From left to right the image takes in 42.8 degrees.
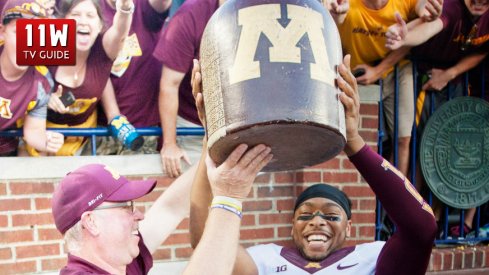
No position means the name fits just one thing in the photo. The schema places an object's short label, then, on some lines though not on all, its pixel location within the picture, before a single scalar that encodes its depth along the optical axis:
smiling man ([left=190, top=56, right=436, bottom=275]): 2.32
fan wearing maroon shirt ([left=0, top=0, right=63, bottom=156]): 3.61
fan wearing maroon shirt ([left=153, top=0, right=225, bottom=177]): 3.97
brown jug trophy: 1.72
